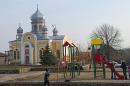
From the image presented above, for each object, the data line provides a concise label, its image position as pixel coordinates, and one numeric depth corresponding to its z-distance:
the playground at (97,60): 19.57
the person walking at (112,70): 19.51
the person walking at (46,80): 15.13
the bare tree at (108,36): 57.57
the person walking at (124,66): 19.19
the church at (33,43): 68.94
